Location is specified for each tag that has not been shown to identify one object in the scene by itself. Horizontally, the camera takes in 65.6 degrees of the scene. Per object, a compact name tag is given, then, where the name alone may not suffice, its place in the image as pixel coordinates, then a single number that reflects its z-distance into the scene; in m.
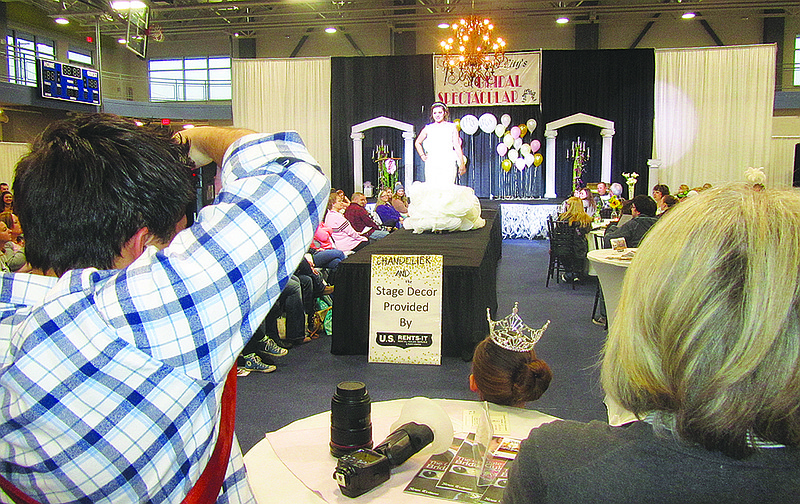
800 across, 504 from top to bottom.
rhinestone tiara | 2.11
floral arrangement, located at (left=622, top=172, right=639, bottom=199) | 10.22
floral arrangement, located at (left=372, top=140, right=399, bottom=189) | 13.20
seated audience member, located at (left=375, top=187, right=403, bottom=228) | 8.46
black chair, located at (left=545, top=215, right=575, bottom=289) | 6.98
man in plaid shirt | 0.64
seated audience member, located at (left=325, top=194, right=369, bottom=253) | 6.20
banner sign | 12.40
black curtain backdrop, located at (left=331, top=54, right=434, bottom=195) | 13.44
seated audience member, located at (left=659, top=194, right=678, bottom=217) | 6.69
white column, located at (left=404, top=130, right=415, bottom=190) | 13.39
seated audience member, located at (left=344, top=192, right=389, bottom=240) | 7.09
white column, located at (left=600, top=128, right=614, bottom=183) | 13.02
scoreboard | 13.30
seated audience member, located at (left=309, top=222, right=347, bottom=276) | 5.64
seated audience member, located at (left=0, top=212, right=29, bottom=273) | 4.12
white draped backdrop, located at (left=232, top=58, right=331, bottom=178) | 13.68
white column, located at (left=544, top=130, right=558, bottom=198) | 12.88
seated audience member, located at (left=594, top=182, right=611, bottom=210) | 9.92
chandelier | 10.12
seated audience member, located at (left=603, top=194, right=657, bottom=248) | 5.23
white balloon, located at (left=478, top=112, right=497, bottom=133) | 13.51
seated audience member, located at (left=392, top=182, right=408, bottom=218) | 9.30
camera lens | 1.45
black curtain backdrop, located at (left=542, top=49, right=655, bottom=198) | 12.94
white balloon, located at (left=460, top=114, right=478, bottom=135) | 13.55
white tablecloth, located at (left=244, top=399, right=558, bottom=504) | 1.36
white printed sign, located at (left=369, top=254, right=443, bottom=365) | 4.13
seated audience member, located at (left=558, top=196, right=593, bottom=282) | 7.00
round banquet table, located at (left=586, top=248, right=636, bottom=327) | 3.92
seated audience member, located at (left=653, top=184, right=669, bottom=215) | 8.14
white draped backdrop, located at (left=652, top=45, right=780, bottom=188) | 12.59
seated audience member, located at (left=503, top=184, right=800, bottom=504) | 0.68
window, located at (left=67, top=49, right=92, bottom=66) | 17.21
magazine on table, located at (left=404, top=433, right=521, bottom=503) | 1.34
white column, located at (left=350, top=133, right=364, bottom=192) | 13.45
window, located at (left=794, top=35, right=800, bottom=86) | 15.28
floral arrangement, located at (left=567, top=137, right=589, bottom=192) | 12.99
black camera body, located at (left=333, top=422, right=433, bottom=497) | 1.31
